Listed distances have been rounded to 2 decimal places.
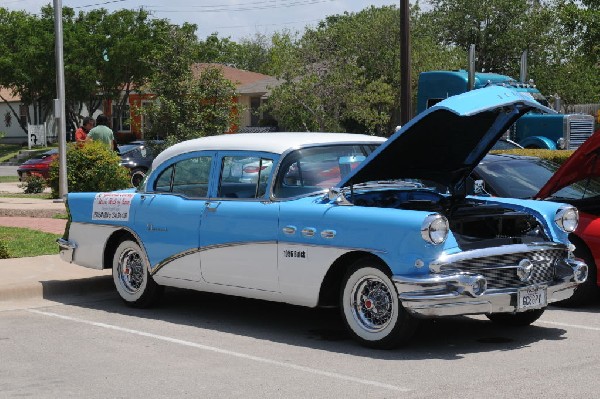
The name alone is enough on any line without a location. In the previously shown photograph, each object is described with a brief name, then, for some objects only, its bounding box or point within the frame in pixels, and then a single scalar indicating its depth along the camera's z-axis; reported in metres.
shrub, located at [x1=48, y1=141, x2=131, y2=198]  19.50
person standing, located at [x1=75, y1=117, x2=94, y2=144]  20.48
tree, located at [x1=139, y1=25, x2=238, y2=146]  24.30
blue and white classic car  7.41
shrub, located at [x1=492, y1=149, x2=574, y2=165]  16.91
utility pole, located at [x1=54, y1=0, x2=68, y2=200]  19.72
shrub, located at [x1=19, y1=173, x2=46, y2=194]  26.02
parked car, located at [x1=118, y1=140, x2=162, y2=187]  28.70
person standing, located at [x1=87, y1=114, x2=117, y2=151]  19.98
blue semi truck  24.92
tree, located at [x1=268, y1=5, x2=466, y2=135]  37.97
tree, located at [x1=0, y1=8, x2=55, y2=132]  52.86
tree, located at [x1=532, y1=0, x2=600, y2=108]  50.91
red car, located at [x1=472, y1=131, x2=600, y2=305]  9.42
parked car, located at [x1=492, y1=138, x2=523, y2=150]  19.08
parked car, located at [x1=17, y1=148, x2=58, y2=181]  33.03
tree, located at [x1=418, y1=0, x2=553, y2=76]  51.91
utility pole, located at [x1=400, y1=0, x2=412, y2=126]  19.02
